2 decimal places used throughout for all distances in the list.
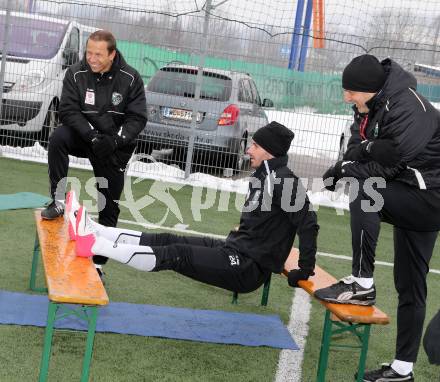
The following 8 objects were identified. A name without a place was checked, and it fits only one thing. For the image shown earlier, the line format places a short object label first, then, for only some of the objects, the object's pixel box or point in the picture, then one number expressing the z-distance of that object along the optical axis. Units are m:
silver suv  12.05
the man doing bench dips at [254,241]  5.32
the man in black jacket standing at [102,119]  6.64
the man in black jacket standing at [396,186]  4.80
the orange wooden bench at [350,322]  4.90
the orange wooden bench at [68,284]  4.20
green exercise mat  8.92
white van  12.27
